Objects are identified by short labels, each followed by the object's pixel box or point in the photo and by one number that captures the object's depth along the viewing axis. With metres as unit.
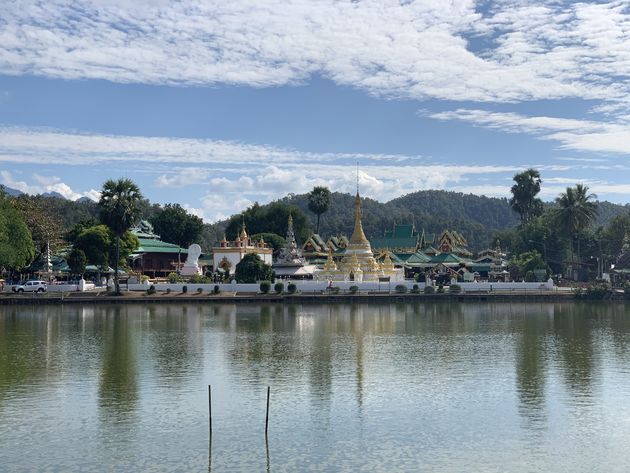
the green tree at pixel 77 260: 79.50
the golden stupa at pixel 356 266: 83.50
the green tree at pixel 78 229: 86.88
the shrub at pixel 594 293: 74.25
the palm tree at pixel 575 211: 91.12
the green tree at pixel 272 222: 122.69
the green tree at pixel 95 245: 81.12
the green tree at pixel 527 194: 114.00
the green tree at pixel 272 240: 110.88
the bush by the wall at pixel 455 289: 76.46
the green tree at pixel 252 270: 79.81
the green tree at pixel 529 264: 87.12
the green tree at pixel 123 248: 82.54
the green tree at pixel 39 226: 82.56
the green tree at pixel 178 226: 120.69
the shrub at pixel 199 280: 81.00
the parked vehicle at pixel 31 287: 78.00
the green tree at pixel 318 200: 125.81
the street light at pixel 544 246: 98.73
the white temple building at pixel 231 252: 89.31
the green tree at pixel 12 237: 68.88
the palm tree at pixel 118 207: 73.81
